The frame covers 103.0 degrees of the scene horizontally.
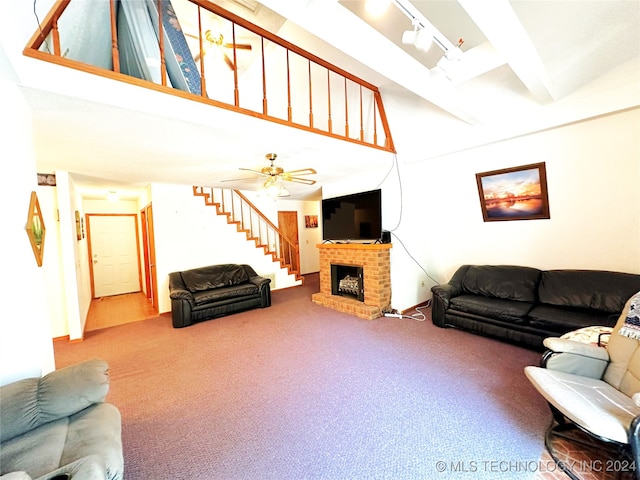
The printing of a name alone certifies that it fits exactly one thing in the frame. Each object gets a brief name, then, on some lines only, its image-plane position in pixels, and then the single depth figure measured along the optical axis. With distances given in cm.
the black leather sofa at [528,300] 257
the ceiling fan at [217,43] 342
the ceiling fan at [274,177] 312
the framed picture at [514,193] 315
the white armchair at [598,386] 125
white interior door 616
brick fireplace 400
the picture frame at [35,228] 168
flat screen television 411
